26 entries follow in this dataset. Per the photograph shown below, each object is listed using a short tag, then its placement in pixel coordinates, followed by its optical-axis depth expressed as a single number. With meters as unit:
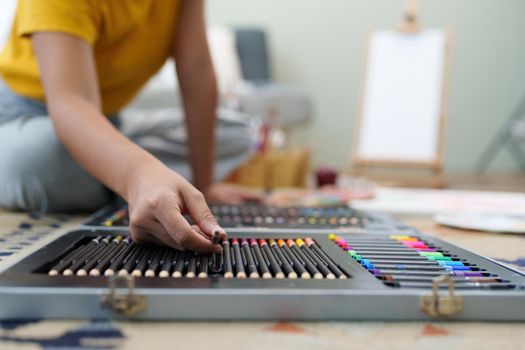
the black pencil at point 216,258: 0.49
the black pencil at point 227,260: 0.47
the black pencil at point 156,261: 0.46
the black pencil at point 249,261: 0.47
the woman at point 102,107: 0.54
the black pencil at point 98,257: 0.47
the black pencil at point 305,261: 0.47
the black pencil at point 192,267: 0.46
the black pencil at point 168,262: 0.46
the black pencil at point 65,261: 0.47
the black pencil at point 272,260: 0.47
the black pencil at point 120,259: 0.47
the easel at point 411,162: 2.17
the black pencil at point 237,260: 0.46
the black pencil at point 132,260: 0.46
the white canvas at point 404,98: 2.26
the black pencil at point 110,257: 0.47
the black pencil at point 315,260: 0.48
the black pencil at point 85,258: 0.47
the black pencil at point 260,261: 0.47
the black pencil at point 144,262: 0.47
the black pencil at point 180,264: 0.46
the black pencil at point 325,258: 0.48
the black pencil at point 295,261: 0.47
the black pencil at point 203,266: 0.46
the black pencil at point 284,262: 0.47
